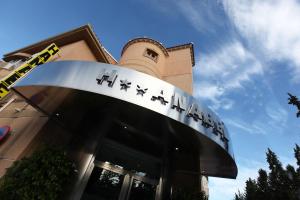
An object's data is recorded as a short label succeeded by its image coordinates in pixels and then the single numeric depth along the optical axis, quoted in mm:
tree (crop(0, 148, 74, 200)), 4461
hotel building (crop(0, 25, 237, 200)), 4840
